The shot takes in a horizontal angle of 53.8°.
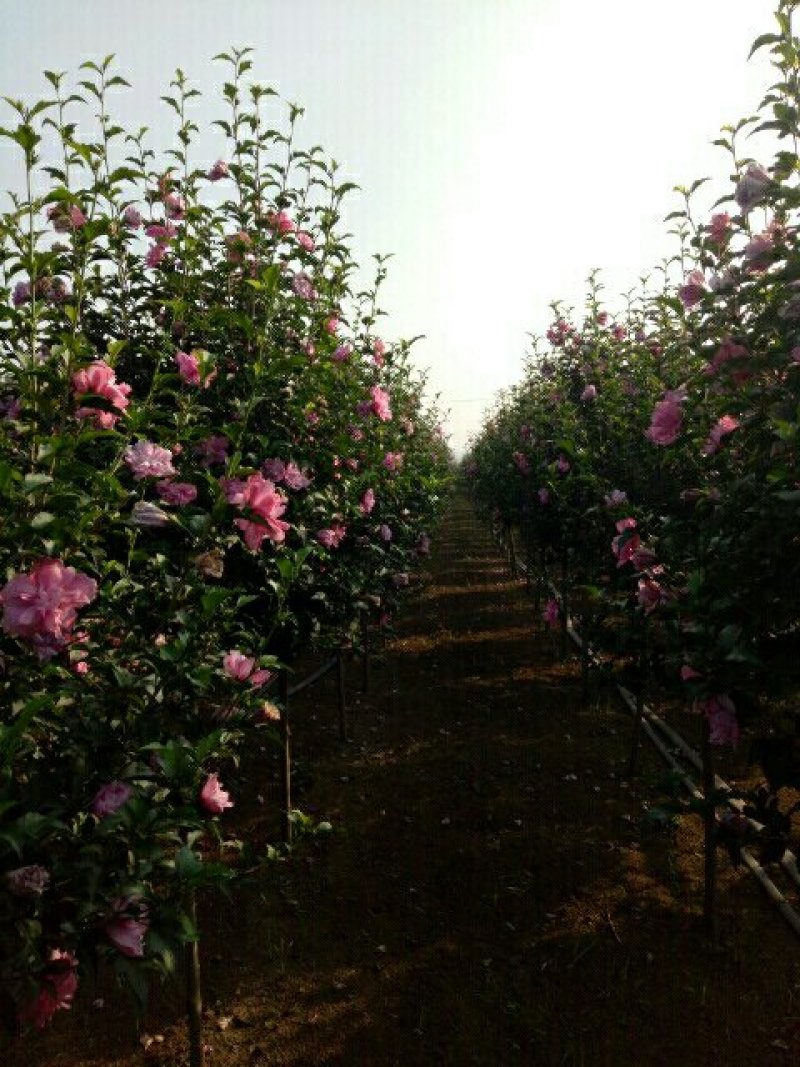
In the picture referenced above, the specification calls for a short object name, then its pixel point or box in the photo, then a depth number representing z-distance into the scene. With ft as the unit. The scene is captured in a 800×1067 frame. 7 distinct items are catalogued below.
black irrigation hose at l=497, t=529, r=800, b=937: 12.49
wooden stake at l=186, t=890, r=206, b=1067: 8.82
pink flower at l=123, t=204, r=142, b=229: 11.96
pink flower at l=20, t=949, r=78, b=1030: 4.80
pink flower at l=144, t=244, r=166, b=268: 12.18
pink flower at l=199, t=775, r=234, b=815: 6.32
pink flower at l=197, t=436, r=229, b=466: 9.64
